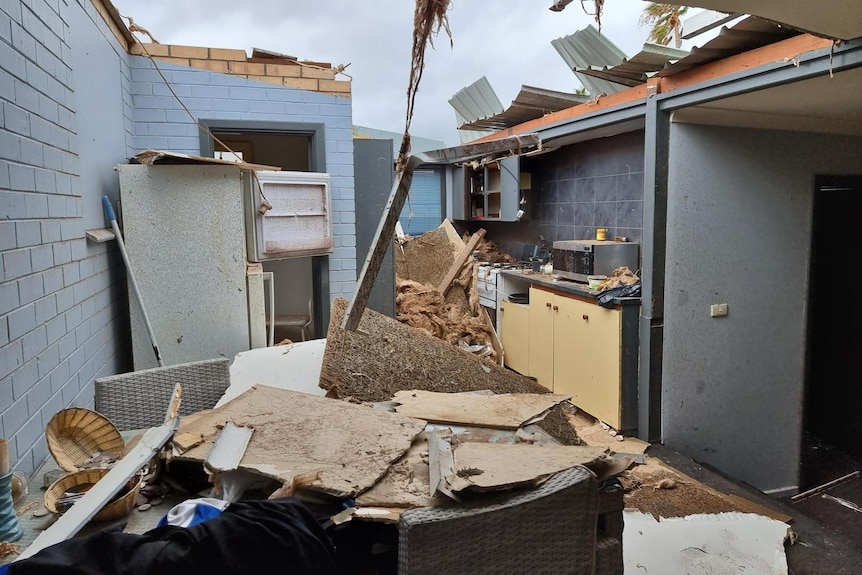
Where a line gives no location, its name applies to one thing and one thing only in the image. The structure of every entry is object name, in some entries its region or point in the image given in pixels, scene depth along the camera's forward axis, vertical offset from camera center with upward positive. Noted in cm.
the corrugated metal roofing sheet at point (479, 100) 641 +149
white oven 652 -65
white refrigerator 354 -14
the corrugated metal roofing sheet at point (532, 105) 502 +119
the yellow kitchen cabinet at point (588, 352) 424 -100
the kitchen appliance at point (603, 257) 482 -22
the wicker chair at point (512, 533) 137 -76
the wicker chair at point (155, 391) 240 -69
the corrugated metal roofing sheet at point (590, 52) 433 +140
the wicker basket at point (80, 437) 188 -68
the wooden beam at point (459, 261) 681 -35
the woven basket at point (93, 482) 156 -74
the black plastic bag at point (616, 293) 427 -47
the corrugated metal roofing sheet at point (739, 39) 296 +104
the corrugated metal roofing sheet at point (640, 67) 355 +110
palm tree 713 +268
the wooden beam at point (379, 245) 182 -4
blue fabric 146 -72
